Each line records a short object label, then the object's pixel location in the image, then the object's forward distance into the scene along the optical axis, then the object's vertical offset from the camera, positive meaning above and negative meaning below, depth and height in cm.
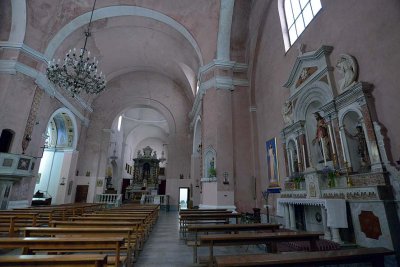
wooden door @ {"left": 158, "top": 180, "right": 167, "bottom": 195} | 2062 +61
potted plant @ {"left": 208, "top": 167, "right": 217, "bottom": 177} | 760 +80
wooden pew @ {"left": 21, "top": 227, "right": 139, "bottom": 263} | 230 -42
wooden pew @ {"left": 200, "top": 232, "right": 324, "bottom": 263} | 246 -50
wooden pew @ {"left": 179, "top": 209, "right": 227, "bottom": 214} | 586 -45
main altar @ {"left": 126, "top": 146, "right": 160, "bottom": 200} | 1909 +201
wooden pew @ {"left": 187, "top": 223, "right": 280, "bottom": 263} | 326 -51
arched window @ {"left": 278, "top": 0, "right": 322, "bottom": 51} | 569 +520
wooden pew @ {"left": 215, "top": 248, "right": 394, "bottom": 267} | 173 -55
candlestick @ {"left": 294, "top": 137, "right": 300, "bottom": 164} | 548 +106
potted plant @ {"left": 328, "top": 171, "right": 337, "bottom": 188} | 425 +34
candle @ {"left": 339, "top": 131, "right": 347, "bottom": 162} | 405 +103
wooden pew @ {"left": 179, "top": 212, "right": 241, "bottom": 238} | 501 -53
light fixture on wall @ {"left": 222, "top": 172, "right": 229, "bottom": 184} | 750 +62
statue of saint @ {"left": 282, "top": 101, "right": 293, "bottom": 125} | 600 +236
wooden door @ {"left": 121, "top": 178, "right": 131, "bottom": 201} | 2073 +102
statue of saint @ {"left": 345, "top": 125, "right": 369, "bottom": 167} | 369 +85
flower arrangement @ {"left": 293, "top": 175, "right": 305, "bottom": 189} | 525 +37
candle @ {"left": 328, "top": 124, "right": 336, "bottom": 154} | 438 +123
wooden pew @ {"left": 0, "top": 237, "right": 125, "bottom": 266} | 185 -45
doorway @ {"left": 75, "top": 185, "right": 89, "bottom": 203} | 1262 +0
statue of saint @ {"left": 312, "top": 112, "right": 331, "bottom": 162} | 458 +127
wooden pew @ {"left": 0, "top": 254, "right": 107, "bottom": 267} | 144 -45
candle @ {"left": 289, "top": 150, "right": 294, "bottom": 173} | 574 +88
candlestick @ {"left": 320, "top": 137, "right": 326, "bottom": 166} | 459 +106
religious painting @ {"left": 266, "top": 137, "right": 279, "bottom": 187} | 665 +101
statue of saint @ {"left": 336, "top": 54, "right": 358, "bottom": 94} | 397 +239
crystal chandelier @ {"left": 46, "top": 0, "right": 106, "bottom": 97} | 604 +342
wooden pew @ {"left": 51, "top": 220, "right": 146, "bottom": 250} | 299 -43
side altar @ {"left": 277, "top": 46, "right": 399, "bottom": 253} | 324 +73
